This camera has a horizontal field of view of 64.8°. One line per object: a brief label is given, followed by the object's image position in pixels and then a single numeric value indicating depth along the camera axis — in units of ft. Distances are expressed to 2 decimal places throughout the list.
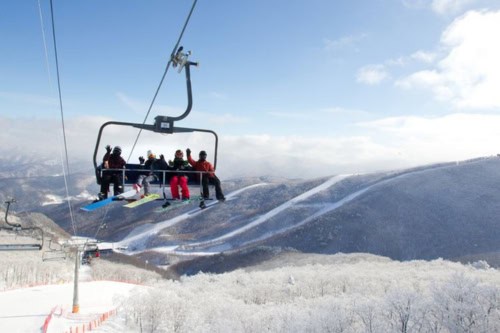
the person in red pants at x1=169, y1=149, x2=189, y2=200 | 51.70
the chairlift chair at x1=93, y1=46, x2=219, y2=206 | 31.52
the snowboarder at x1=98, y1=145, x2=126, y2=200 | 48.57
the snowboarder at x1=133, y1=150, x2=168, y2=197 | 51.31
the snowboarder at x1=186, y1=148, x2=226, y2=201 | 52.24
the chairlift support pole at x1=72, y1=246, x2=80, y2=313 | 130.78
